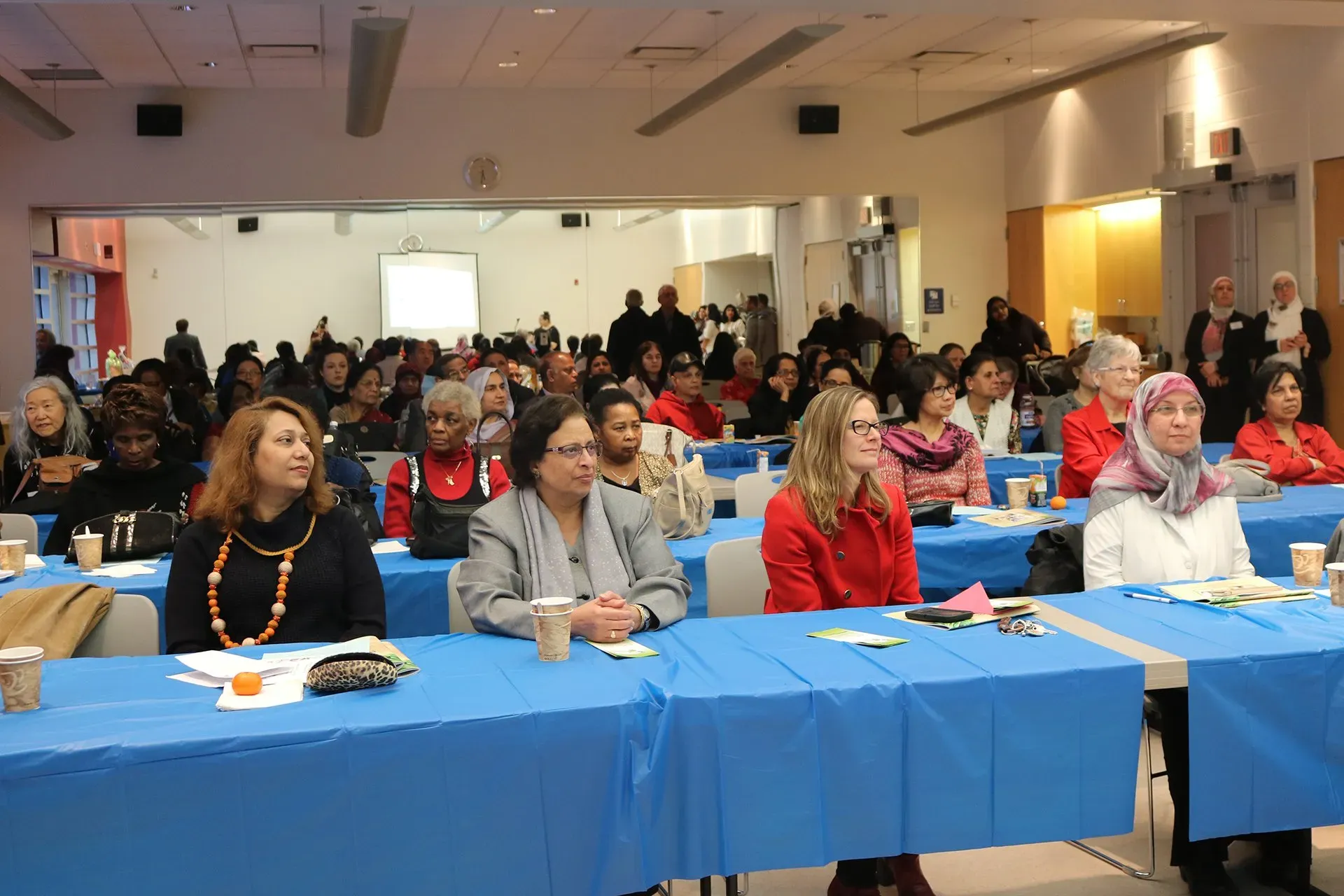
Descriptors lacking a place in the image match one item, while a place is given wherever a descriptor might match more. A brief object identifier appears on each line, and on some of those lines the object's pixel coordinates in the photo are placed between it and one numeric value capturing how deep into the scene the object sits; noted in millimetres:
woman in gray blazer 3291
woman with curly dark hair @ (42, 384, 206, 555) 4980
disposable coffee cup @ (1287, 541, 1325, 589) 3471
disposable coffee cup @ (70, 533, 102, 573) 4371
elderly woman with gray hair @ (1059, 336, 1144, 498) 5801
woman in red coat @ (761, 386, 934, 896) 3680
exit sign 11383
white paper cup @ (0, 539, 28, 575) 4211
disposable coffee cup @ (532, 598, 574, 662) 2877
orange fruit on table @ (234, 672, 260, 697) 2629
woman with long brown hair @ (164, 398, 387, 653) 3383
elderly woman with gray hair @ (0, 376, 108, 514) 6629
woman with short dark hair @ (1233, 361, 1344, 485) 5809
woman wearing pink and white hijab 3879
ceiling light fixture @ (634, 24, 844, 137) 8789
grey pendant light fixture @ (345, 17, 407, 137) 8102
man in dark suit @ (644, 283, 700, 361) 14016
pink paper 3270
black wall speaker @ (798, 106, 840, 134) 14141
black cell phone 3146
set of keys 3037
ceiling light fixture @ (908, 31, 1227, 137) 10133
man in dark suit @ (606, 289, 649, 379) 14008
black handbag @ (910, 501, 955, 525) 5020
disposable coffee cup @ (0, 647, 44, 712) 2547
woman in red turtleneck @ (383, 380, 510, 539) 5086
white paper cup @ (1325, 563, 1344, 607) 3258
